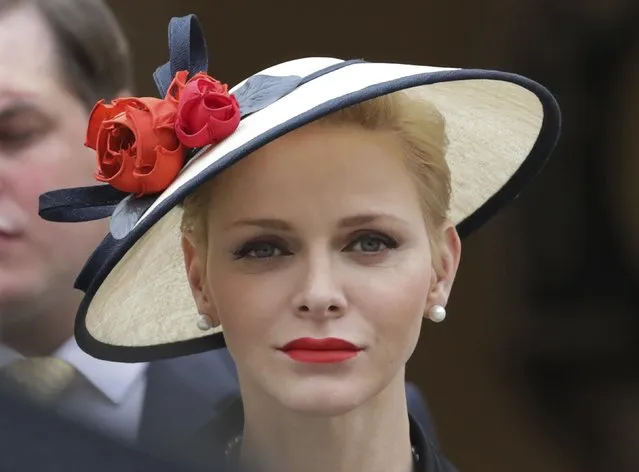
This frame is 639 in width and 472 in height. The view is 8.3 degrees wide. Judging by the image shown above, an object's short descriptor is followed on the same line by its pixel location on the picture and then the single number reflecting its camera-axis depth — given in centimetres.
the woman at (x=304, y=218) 249
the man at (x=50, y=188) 269
